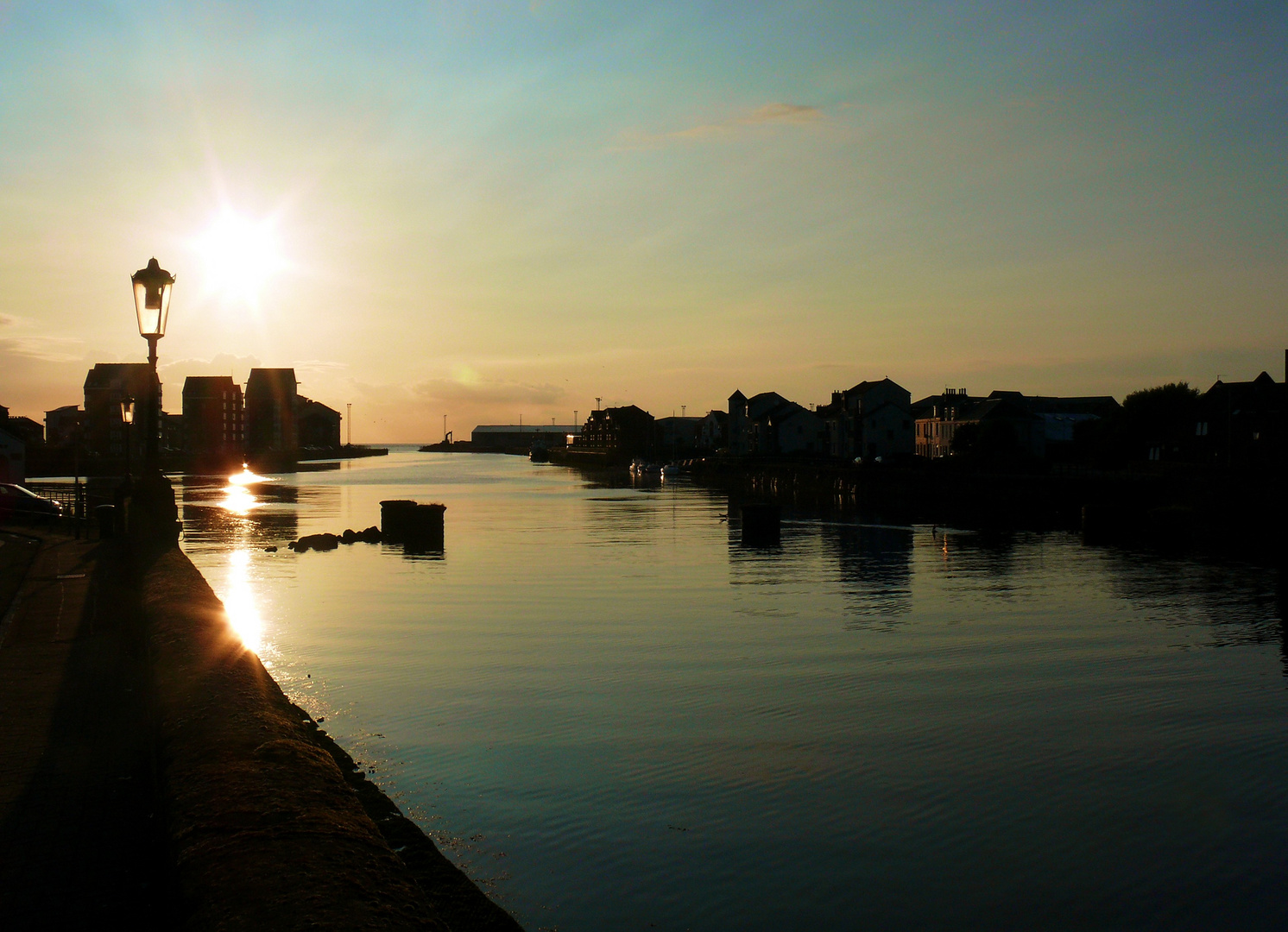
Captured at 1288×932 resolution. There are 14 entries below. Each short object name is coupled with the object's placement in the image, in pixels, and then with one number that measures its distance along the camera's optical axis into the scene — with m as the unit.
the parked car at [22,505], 36.41
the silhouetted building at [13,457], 94.12
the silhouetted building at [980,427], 108.94
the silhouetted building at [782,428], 167.75
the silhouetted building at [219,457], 171.01
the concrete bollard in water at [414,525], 43.38
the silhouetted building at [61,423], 178.88
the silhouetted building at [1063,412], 136.00
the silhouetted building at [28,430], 134.38
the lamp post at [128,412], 36.34
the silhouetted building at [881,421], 148.00
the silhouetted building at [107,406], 153.12
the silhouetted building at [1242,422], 83.56
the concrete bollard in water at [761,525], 45.71
